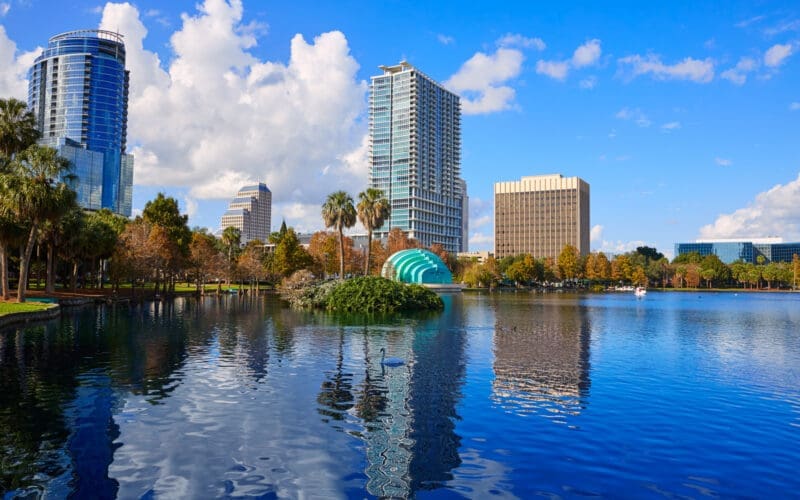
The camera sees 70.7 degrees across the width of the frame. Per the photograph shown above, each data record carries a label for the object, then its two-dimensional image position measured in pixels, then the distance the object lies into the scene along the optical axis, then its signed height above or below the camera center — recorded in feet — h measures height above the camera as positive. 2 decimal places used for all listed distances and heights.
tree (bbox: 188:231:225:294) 251.66 +7.24
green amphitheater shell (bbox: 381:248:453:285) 340.39 +8.55
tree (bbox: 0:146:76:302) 123.75 +18.91
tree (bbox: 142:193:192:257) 237.04 +25.39
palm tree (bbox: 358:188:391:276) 220.64 +27.64
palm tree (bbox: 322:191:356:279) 209.56 +25.68
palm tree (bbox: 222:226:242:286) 307.37 +22.72
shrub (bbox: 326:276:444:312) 147.49 -4.43
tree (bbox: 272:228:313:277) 285.02 +11.38
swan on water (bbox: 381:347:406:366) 61.57 -8.89
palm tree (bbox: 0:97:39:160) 136.98 +36.27
